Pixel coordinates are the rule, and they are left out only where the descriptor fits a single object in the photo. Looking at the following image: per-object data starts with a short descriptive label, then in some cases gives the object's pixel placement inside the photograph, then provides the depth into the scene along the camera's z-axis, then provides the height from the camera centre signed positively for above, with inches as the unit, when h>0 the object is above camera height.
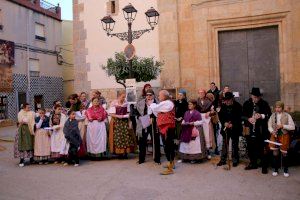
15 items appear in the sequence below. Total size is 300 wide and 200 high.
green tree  458.3 +35.3
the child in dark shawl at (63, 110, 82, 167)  334.0 -36.2
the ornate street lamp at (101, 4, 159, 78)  369.7 +81.3
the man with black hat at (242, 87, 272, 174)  280.5 -26.9
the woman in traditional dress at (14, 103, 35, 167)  347.8 -38.1
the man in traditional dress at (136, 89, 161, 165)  324.8 -28.7
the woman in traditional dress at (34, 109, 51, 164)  348.2 -39.8
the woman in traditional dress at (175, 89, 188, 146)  345.1 -14.9
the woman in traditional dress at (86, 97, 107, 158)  349.4 -32.6
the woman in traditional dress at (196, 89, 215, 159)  332.5 -21.7
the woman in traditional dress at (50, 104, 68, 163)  340.3 -36.1
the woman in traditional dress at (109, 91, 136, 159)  345.7 -33.6
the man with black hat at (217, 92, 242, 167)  299.0 -24.8
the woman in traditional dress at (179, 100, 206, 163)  318.0 -38.5
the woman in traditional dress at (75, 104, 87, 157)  354.9 -30.1
